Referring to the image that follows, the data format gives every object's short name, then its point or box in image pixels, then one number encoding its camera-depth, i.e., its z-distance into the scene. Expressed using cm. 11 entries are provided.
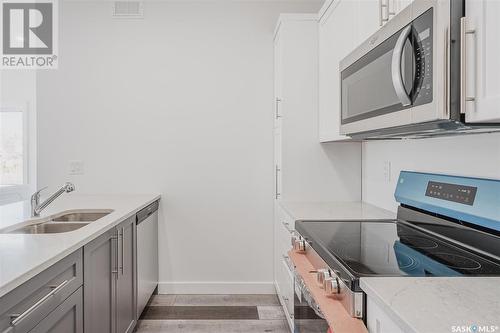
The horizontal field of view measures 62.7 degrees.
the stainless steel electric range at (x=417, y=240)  122
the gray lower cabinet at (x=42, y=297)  113
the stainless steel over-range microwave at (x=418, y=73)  116
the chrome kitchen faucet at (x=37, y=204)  221
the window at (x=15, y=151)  482
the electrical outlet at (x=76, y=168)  353
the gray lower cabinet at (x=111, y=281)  182
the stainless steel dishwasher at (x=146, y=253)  282
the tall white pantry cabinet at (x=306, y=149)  298
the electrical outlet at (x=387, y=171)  249
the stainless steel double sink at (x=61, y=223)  210
